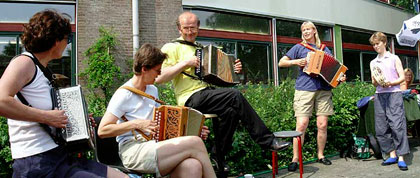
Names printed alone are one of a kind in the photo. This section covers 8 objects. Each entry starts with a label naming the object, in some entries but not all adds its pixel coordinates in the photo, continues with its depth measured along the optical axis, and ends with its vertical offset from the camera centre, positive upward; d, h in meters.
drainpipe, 8.98 +1.85
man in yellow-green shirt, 3.58 -0.04
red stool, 3.79 -0.46
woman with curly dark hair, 1.96 -0.04
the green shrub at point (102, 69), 8.32 +0.66
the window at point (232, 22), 10.12 +2.17
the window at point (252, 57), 10.70 +1.16
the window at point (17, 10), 8.04 +2.01
